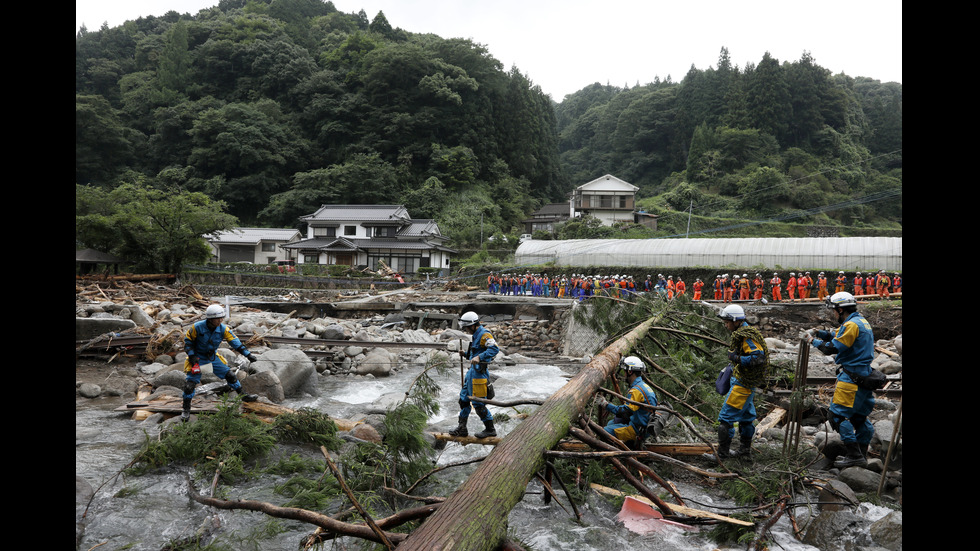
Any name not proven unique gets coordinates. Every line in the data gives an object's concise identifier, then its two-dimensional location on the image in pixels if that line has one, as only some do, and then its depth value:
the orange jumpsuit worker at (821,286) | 22.58
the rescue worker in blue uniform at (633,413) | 5.66
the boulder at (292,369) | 9.87
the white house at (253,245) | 43.34
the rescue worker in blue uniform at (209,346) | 7.47
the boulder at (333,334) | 15.06
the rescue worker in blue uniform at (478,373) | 6.56
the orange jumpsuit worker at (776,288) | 22.14
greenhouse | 24.36
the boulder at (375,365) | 12.66
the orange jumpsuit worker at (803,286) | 22.16
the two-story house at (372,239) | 39.34
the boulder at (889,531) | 3.99
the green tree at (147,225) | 24.06
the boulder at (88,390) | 9.21
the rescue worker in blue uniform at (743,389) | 5.66
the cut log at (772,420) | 7.04
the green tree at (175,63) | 58.22
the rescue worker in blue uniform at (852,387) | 5.48
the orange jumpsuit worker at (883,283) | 21.41
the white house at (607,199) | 49.00
